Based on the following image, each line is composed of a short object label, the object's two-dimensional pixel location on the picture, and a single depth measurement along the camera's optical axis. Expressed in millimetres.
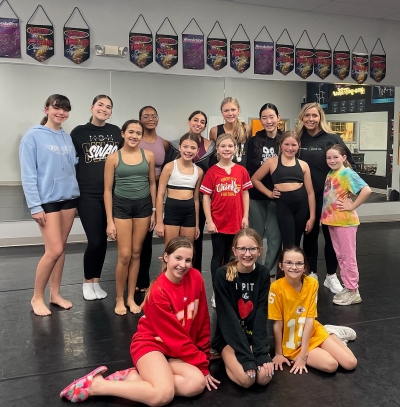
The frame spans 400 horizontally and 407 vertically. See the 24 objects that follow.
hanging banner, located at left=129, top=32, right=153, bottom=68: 5773
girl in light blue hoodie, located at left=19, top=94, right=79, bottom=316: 3184
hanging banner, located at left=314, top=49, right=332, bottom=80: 6734
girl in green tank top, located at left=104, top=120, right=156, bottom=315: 3297
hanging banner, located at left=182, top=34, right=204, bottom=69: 6016
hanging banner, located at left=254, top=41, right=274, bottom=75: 6391
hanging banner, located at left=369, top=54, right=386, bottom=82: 7051
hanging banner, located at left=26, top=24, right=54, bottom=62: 5359
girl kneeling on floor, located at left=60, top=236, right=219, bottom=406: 2201
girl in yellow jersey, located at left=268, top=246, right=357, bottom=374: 2539
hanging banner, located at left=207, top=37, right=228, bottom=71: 6129
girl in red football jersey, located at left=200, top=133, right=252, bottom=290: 3365
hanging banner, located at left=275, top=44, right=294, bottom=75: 6504
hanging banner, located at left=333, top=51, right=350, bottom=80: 6832
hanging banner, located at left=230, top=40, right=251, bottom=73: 6262
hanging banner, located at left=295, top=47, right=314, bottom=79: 6633
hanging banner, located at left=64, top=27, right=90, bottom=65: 5496
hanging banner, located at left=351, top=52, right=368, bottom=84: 6938
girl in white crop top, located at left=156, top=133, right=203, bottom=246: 3361
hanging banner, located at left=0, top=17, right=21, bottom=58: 5242
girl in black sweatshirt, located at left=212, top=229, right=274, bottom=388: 2383
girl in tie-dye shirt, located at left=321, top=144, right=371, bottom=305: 3582
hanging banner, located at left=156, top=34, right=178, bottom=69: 5895
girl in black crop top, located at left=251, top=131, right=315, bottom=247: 3609
